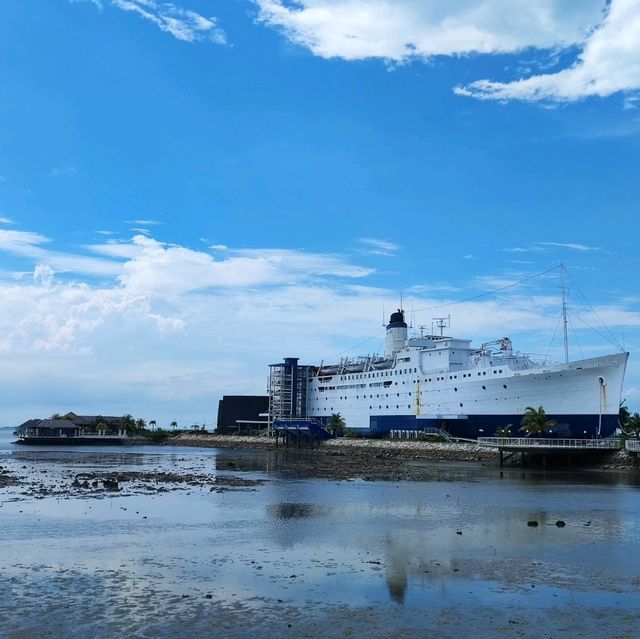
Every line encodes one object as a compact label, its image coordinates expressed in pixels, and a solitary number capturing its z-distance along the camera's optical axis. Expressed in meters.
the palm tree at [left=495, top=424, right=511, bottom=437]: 65.67
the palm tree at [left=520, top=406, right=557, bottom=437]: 59.48
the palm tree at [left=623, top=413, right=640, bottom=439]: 54.62
